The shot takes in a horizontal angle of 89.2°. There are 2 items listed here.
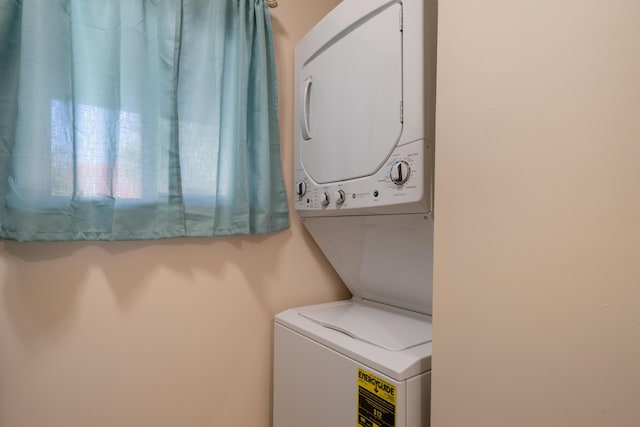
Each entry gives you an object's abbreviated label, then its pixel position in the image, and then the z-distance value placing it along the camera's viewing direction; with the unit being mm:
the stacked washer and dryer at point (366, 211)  981
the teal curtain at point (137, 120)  1070
